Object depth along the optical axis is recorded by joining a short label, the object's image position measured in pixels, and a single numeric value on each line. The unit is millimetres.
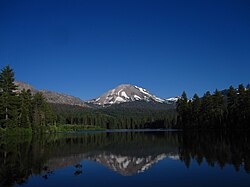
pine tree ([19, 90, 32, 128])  60618
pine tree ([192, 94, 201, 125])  89466
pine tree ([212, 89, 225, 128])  77481
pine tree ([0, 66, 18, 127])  50994
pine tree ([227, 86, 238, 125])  68935
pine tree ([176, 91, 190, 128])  97343
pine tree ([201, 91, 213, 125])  81733
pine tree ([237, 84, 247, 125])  64908
